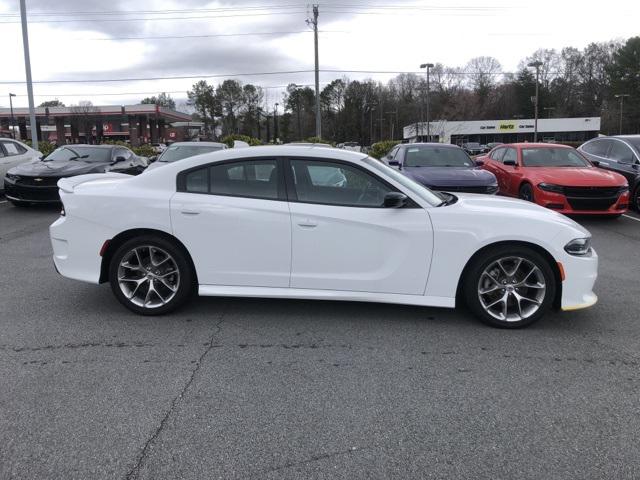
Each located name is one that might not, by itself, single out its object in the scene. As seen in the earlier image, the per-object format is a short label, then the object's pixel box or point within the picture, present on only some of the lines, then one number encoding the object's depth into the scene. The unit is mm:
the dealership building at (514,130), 79812
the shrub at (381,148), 25281
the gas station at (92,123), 69562
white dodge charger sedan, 4352
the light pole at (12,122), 64106
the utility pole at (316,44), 29969
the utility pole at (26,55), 17844
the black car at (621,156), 11289
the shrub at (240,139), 26969
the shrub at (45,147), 23959
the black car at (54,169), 11000
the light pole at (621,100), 78688
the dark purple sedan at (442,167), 9500
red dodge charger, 9508
